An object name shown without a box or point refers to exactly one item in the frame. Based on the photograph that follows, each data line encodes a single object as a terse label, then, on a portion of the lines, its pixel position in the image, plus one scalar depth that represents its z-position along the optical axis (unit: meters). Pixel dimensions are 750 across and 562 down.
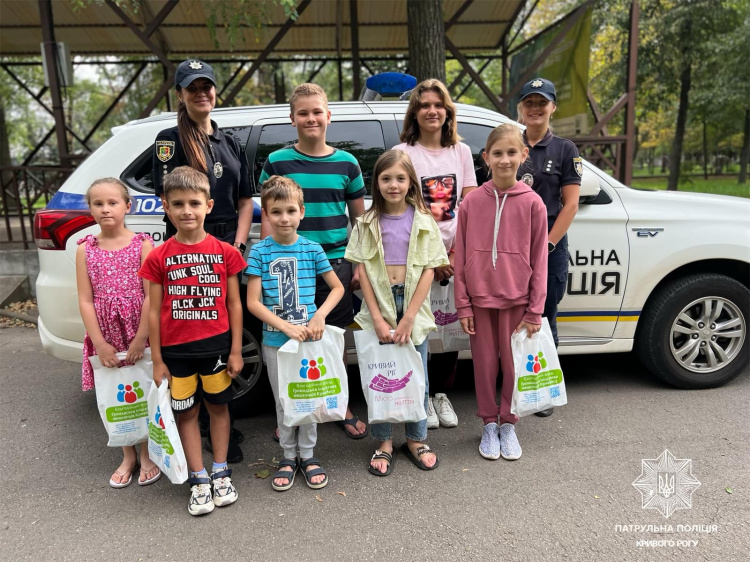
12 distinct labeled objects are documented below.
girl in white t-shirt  2.86
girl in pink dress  2.54
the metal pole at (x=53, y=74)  6.57
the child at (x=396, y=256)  2.65
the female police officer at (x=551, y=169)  2.98
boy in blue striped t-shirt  2.50
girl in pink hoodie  2.74
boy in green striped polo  2.66
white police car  3.13
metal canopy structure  6.82
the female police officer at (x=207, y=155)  2.68
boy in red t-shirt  2.39
